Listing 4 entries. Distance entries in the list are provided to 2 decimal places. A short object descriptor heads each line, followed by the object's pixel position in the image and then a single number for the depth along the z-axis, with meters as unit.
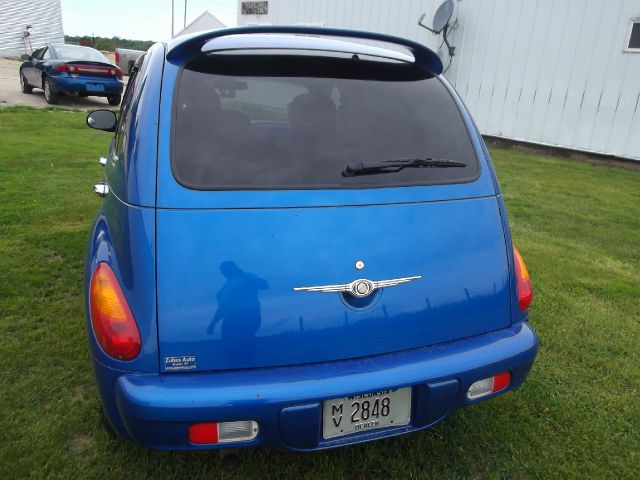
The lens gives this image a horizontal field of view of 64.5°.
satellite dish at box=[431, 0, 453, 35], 10.60
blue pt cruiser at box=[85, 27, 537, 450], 1.59
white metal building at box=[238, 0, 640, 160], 9.08
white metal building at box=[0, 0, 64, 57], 30.87
